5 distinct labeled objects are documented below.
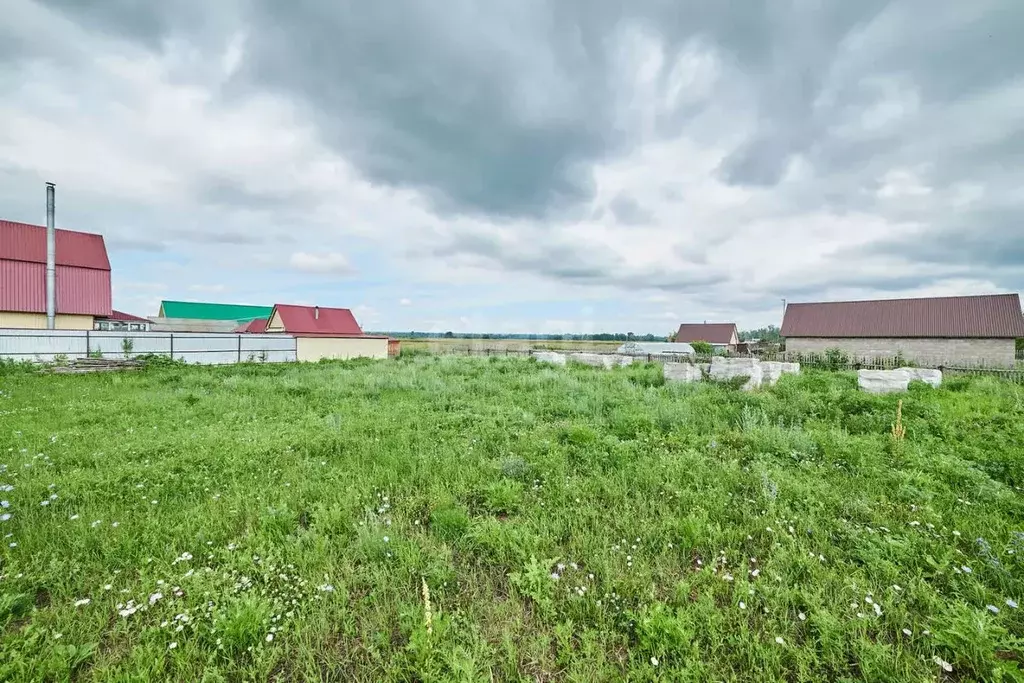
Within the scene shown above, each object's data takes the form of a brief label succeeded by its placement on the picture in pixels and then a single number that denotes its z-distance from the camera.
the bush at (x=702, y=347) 38.56
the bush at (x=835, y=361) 20.68
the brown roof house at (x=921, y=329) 26.25
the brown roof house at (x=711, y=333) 51.91
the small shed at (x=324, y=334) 27.28
